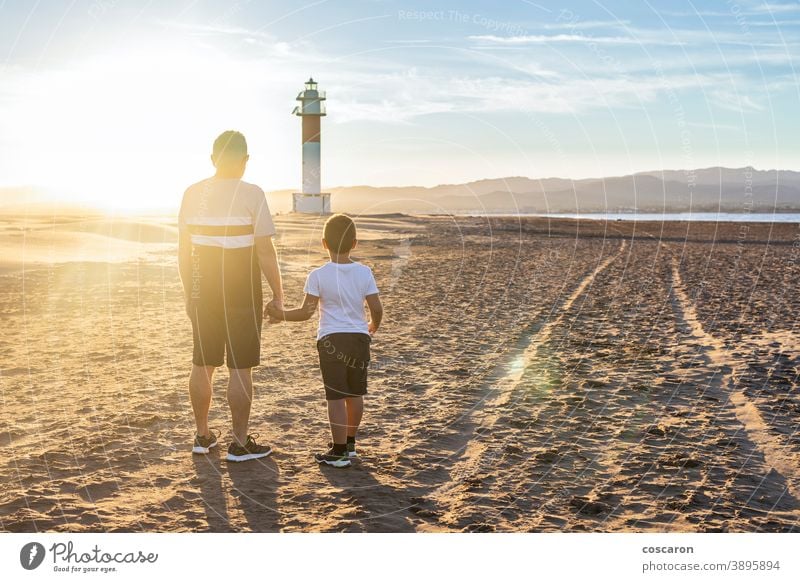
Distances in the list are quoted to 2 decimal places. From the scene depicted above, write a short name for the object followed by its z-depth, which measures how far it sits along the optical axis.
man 5.05
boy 5.10
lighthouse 58.50
